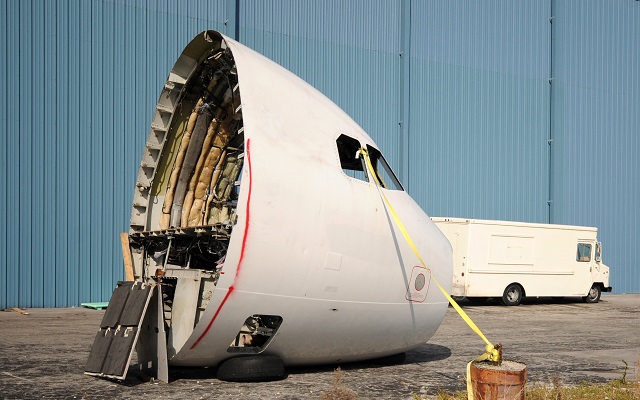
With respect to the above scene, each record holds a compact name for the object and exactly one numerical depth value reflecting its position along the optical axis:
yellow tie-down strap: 10.30
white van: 25.86
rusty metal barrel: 7.62
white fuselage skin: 8.70
